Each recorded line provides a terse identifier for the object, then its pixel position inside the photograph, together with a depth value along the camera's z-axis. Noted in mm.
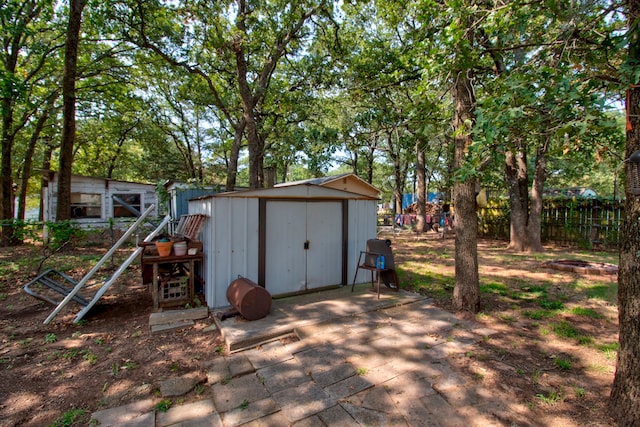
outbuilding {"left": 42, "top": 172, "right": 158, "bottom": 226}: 11509
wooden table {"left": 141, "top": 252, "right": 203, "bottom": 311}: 4453
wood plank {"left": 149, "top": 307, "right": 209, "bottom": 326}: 4152
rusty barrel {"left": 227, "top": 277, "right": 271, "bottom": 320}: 4055
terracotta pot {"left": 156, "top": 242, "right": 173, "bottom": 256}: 4449
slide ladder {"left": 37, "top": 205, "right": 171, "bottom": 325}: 4234
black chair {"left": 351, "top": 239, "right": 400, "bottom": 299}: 5199
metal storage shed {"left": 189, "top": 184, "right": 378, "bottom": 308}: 4586
